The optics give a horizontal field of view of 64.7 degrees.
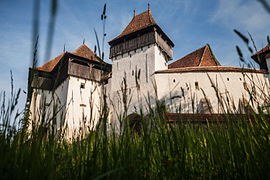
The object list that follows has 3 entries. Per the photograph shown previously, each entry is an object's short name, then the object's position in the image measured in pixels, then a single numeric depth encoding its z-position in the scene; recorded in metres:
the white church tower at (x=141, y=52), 18.83
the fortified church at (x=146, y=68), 17.17
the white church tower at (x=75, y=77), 20.03
